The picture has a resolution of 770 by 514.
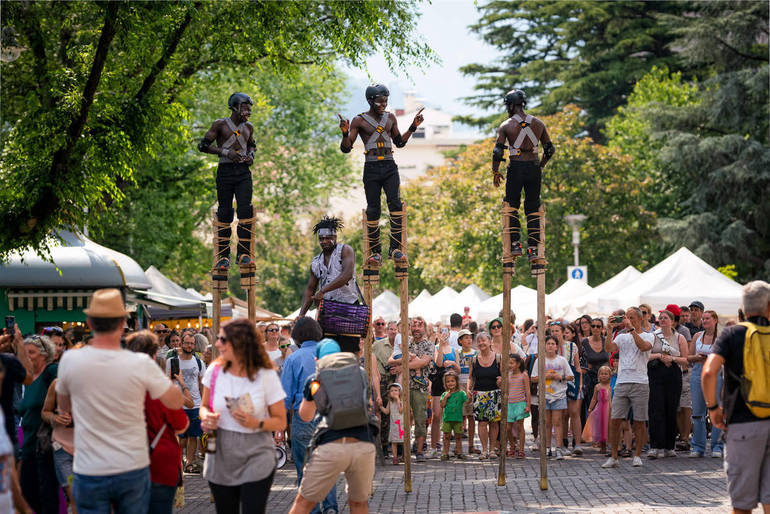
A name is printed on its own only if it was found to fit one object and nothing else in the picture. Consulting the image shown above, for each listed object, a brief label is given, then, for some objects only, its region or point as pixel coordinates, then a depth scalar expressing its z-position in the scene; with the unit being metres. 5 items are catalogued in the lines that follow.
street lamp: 34.69
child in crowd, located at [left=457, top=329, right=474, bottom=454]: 17.62
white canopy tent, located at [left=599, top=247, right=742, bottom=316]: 24.11
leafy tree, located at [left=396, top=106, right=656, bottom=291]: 41.25
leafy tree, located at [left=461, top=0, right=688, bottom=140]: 49.84
